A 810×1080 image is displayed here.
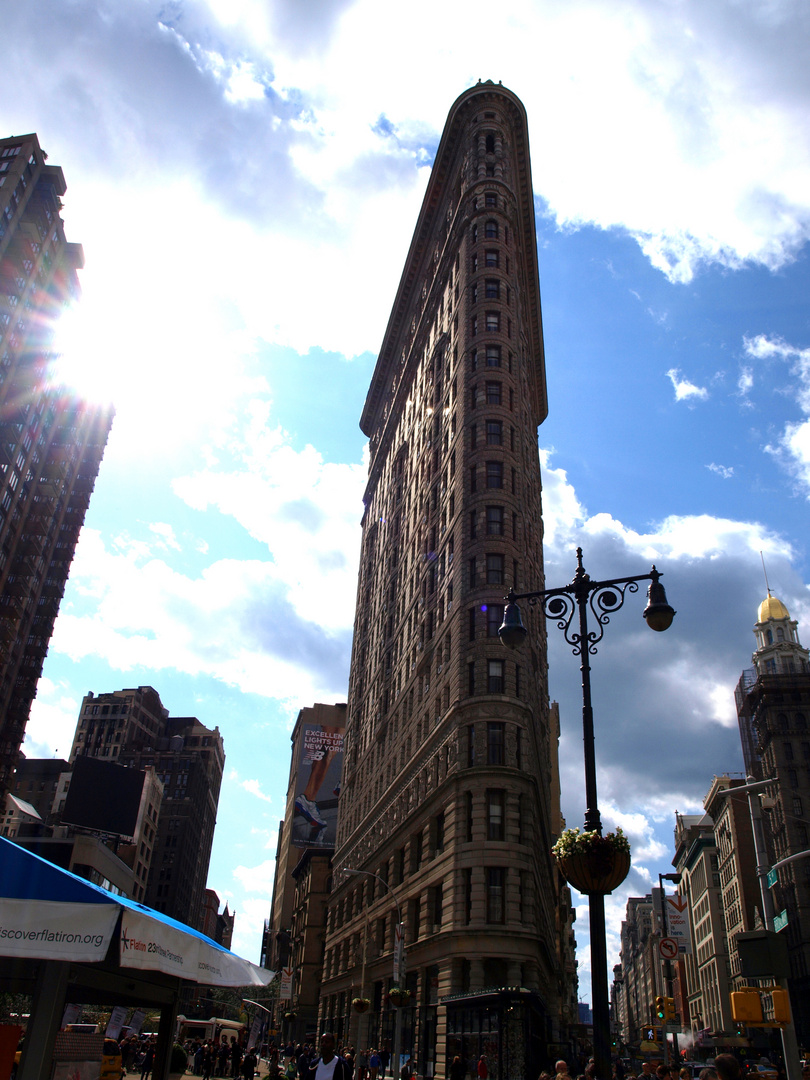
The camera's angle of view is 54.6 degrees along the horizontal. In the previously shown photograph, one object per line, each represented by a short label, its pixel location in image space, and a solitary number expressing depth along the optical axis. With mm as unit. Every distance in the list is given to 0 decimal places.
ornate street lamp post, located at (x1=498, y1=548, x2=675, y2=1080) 10195
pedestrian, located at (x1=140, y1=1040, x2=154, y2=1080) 30734
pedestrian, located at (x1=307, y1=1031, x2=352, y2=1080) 13797
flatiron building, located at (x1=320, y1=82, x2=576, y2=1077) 37688
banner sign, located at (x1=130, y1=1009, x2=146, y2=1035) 22816
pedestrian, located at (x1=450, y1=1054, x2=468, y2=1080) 25562
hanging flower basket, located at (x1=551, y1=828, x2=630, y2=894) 11672
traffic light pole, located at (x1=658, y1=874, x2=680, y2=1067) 25575
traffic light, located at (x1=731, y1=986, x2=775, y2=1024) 12922
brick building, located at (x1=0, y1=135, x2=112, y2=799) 90000
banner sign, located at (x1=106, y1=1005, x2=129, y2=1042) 19766
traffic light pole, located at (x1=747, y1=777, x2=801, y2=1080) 13281
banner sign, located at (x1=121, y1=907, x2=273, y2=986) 7832
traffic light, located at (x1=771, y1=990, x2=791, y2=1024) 13258
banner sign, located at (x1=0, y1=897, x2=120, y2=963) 7047
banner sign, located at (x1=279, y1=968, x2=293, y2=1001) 40031
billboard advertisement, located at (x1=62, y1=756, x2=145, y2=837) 97375
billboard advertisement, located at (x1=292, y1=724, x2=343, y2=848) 138625
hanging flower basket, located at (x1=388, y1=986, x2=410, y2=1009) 33281
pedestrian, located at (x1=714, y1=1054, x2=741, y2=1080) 7926
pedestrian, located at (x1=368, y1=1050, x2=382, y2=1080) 29094
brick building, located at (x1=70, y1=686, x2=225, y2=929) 176250
